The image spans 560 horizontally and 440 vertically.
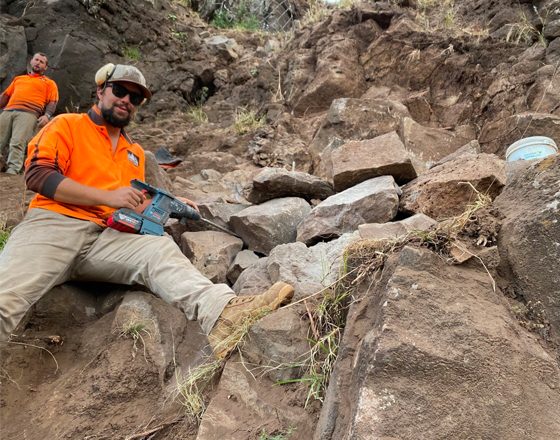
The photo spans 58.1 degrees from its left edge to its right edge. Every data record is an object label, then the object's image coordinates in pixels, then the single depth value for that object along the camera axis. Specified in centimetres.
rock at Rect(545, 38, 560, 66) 580
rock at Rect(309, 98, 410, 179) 585
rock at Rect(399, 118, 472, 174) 533
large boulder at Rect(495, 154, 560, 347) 191
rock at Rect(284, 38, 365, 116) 704
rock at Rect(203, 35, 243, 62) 922
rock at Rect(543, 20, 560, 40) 602
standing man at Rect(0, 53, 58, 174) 661
